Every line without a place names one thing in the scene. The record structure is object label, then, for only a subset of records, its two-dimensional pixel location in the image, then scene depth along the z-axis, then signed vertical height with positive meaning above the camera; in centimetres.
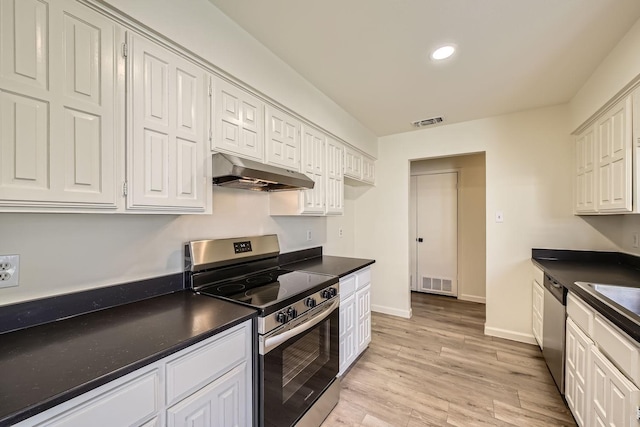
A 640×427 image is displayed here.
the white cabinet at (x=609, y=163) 178 +39
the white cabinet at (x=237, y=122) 155 +58
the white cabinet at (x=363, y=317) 252 -103
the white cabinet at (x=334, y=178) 263 +37
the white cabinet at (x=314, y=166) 229 +43
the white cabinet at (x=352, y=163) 302 +59
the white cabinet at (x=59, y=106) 88 +40
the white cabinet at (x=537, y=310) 250 -97
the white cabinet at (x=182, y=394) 79 -65
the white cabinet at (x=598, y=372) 114 -81
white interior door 445 -35
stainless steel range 138 -62
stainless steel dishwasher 191 -90
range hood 147 +24
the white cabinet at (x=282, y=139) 191 +57
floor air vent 450 -124
